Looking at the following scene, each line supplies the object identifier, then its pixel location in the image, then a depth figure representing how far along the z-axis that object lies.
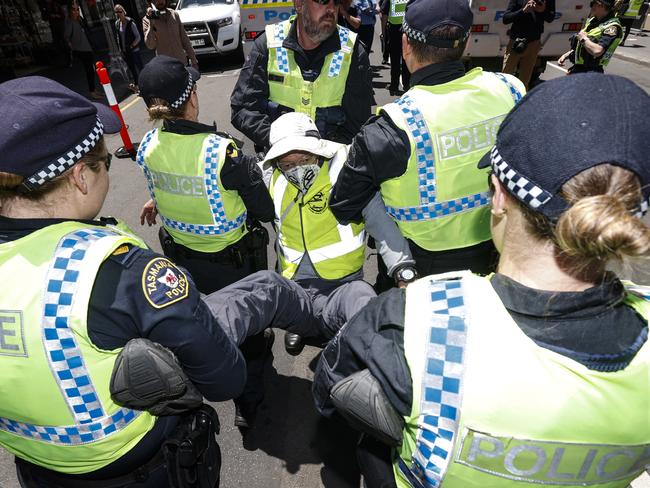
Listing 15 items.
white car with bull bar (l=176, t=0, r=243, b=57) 9.84
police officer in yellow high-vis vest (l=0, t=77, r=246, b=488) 1.07
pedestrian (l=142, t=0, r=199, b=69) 6.55
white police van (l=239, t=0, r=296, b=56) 7.11
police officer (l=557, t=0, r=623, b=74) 5.18
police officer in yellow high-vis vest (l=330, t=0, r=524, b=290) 1.77
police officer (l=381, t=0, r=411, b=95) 7.06
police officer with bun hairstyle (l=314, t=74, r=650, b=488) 0.82
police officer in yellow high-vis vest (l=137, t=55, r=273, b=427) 2.17
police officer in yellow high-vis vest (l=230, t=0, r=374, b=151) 3.12
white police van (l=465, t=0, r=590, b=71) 7.30
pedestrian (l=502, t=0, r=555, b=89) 6.69
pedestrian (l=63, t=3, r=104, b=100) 8.03
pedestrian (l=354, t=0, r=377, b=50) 7.68
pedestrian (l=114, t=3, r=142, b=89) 8.33
